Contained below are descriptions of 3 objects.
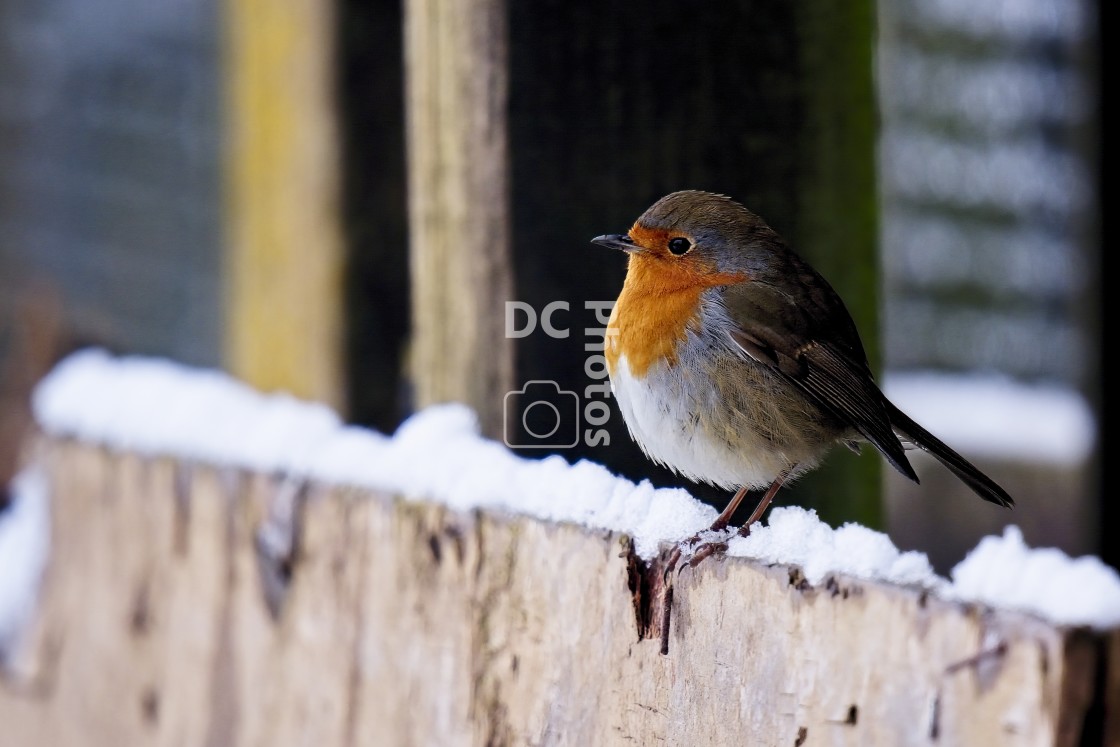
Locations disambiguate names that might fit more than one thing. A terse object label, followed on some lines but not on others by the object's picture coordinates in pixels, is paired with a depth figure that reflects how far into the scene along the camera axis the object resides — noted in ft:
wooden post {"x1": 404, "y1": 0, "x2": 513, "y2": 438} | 12.76
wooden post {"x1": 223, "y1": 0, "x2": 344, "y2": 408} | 13.68
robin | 12.35
